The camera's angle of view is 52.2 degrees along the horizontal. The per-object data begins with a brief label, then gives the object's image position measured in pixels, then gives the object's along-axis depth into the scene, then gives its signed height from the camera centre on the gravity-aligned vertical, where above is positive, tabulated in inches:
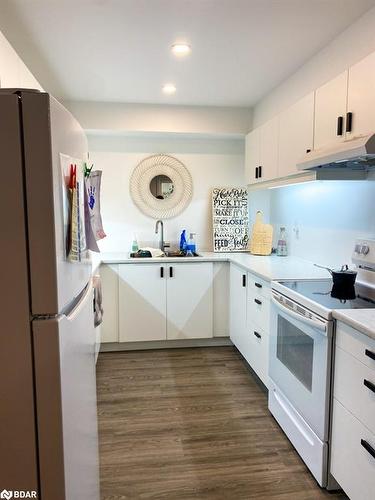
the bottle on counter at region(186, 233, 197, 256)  155.3 -11.7
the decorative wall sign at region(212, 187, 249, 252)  162.7 -0.7
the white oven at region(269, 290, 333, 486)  71.9 -34.1
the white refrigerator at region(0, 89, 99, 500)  34.5 -8.1
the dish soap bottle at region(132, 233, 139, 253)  155.6 -11.6
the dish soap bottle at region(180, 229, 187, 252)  158.6 -10.2
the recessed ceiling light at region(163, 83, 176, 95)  125.3 +43.2
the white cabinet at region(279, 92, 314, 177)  97.8 +22.9
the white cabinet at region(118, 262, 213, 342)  139.8 -31.1
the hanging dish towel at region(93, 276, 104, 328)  77.3 -17.5
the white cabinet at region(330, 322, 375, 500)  59.2 -32.7
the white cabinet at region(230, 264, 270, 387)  106.9 -31.5
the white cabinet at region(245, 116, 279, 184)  120.3 +22.3
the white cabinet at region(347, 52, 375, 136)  73.6 +24.4
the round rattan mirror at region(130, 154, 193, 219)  158.4 +13.0
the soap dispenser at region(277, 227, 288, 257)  141.8 -10.3
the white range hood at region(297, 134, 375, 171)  66.7 +12.2
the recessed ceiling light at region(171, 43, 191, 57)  95.5 +42.9
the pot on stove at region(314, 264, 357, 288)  84.4 -13.5
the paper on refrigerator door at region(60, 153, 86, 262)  38.8 +0.4
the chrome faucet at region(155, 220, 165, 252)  160.1 -6.8
